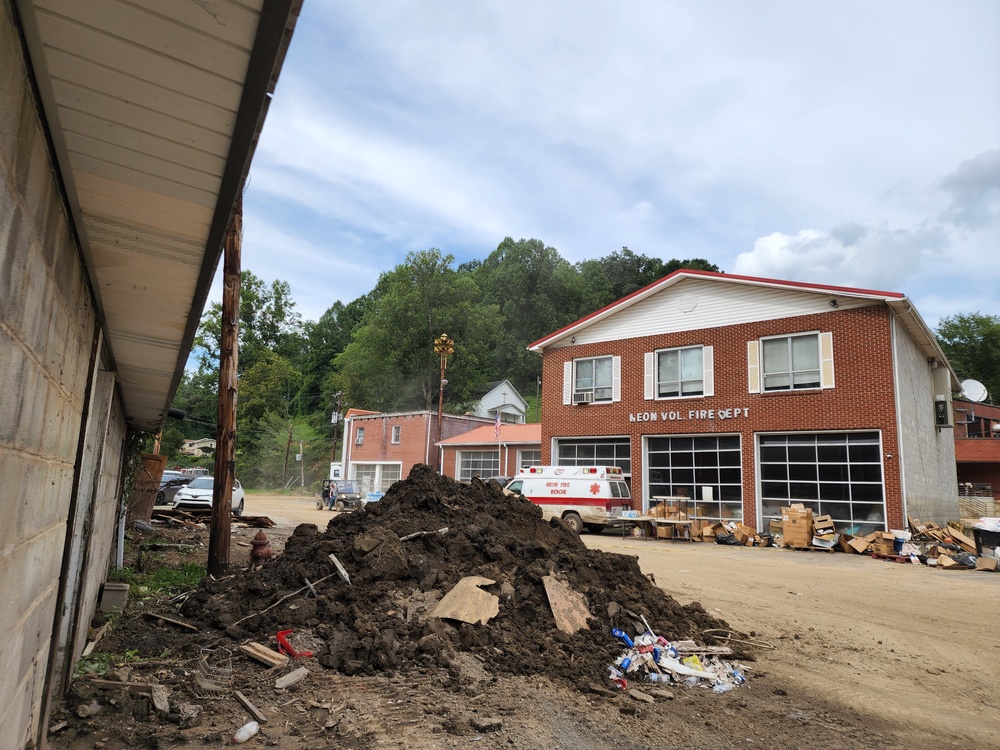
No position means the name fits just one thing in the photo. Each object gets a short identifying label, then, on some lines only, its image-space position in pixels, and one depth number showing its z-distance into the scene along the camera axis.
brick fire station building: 20.44
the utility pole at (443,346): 40.75
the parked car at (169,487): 26.44
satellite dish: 28.53
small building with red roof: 35.66
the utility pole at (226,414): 10.34
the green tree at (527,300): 72.56
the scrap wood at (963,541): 18.86
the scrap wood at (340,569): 7.41
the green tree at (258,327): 67.56
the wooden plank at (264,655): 5.82
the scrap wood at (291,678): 5.39
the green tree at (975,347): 64.19
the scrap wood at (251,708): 4.76
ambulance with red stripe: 22.39
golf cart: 35.69
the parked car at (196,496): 23.38
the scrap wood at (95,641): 6.22
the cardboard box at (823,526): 19.97
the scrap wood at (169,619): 7.28
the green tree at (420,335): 62.59
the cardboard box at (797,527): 20.00
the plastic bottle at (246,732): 4.45
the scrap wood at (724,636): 7.50
